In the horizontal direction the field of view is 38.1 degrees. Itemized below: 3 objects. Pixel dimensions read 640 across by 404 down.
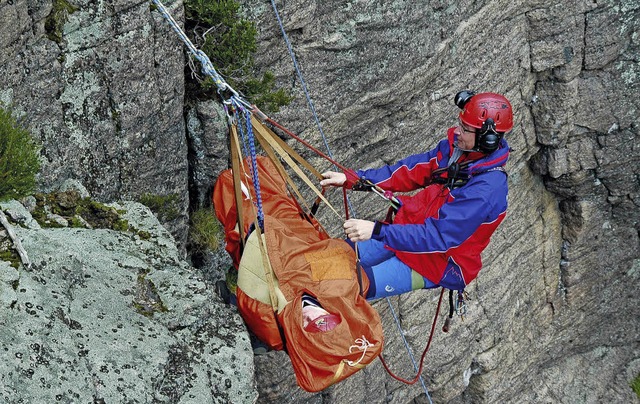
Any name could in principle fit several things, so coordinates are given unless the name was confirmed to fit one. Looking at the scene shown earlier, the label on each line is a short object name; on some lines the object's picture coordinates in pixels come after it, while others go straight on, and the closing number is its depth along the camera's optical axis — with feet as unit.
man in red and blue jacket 25.59
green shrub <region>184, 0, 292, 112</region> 30.42
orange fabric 24.04
